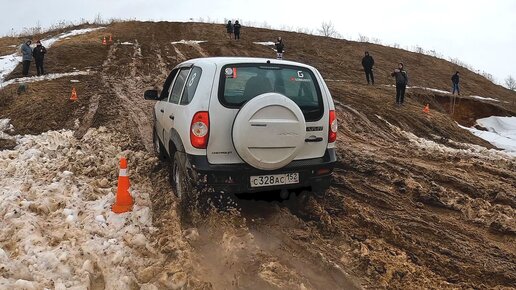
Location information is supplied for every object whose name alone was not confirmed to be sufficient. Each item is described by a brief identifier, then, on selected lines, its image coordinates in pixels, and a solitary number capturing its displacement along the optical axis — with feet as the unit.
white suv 13.26
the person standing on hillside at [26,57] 50.24
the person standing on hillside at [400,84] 46.60
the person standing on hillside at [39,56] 50.93
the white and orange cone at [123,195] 14.85
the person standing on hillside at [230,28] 97.09
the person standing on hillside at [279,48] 78.28
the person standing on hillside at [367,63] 60.90
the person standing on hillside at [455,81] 69.00
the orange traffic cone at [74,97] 35.78
